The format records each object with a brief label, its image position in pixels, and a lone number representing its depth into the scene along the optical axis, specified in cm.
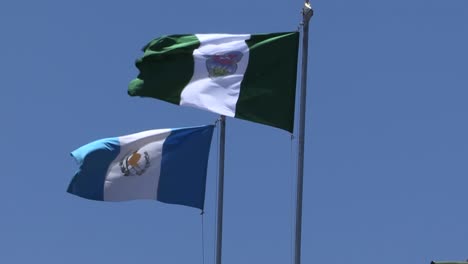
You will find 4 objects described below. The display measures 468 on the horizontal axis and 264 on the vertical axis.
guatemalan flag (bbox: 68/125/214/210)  3744
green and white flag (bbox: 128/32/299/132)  3288
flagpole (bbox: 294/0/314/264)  2967
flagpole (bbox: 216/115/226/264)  3491
